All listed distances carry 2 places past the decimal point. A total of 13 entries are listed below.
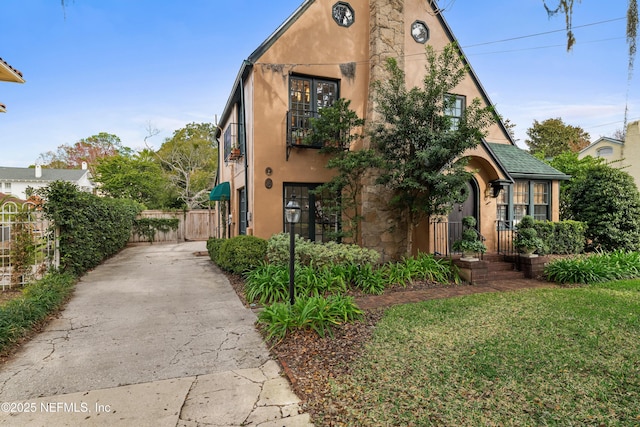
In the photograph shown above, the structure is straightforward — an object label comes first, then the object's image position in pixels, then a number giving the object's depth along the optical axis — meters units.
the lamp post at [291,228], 4.72
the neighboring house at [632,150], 18.50
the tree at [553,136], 25.75
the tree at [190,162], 23.09
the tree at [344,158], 7.32
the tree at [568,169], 11.94
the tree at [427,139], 6.88
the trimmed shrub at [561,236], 10.12
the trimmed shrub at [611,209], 10.16
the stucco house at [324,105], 8.13
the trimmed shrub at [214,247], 9.59
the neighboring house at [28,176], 32.50
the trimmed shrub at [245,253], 7.23
